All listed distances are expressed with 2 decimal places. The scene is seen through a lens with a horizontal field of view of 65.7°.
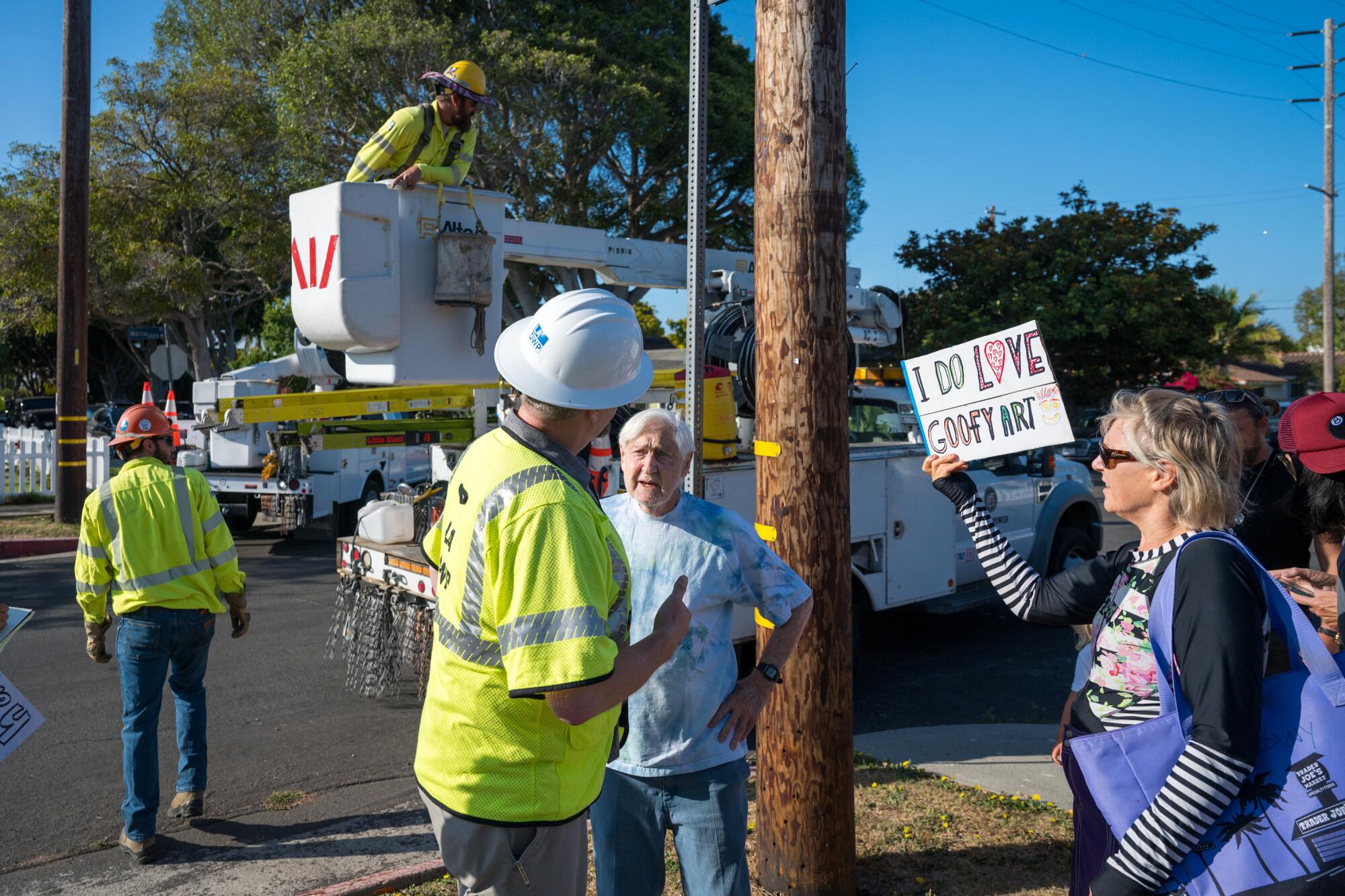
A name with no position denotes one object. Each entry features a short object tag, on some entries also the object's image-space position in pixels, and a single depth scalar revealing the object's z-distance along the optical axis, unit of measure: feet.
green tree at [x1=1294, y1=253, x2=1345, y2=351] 249.55
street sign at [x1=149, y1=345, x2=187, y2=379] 66.18
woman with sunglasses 6.30
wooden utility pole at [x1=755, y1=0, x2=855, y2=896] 11.94
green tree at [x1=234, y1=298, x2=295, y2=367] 103.76
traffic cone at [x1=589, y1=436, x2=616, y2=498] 19.66
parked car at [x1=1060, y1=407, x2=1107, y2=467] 79.30
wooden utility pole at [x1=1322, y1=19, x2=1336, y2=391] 88.89
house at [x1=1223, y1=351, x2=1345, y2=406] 175.58
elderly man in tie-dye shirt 9.48
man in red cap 9.84
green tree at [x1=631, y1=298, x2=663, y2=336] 89.30
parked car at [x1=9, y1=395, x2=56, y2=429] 114.21
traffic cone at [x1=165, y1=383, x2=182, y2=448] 43.80
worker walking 14.32
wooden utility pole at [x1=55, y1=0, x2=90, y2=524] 42.45
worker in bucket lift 15.96
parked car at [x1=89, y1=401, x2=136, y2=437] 93.92
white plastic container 21.33
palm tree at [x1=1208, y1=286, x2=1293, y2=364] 121.29
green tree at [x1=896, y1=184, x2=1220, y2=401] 78.89
